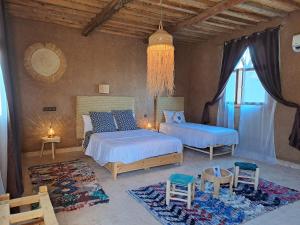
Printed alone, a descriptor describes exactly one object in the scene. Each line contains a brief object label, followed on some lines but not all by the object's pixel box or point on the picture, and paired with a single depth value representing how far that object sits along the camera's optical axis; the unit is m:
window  4.46
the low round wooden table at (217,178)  2.70
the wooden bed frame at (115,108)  3.39
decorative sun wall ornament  4.25
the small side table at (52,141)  4.16
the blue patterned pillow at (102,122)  4.23
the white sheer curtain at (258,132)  4.23
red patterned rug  2.59
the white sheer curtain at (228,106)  4.94
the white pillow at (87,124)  4.41
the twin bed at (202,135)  4.37
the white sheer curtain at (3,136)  2.32
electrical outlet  4.46
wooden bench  1.65
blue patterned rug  2.28
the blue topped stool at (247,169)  2.97
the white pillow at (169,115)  5.60
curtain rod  4.06
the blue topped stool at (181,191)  2.47
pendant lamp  2.78
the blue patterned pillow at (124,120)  4.53
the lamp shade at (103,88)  4.93
